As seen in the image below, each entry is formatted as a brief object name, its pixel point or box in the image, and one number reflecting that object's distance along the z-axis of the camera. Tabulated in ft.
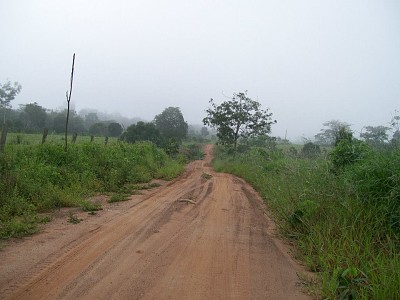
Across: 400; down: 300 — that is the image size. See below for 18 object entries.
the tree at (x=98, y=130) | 146.10
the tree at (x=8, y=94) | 177.99
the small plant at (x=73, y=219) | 19.62
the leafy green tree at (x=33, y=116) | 142.10
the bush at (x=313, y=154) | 27.64
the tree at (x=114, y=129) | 143.23
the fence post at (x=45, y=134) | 39.63
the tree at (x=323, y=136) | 49.23
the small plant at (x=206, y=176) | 47.64
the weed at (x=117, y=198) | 26.25
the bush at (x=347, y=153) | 21.30
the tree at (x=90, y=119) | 231.91
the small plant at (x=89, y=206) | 22.79
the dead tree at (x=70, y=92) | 32.73
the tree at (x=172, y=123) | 150.41
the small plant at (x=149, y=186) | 34.09
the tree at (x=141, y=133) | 101.30
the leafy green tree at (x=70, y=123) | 140.26
